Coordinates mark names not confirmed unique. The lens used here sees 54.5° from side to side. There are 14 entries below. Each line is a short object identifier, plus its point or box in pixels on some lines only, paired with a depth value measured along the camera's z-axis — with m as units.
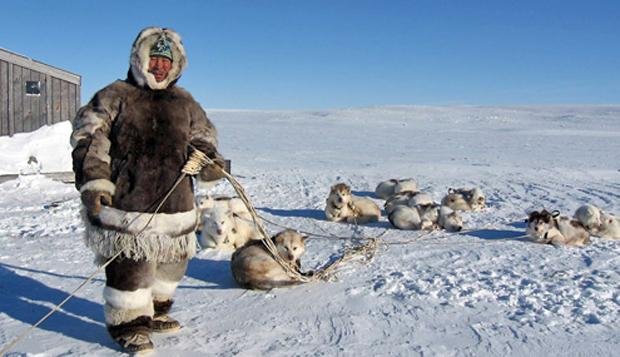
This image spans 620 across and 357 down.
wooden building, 12.35
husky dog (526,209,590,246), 7.09
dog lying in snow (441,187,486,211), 9.37
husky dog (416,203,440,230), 8.09
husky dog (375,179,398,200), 10.95
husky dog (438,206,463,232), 8.01
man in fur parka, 3.63
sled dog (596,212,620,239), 7.50
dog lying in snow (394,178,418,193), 10.67
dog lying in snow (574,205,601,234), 7.59
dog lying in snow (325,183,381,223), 8.64
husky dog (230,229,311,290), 5.13
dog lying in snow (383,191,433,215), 9.01
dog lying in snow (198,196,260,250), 6.77
